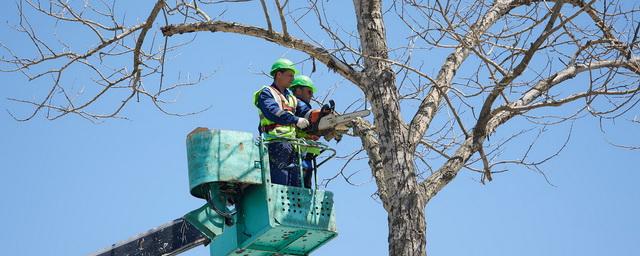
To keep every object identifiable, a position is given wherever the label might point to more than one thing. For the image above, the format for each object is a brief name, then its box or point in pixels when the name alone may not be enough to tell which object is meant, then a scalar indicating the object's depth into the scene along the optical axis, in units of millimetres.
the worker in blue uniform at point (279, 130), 16625
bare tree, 15086
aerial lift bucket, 15937
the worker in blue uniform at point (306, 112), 17037
